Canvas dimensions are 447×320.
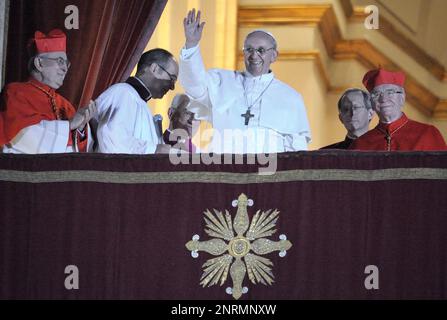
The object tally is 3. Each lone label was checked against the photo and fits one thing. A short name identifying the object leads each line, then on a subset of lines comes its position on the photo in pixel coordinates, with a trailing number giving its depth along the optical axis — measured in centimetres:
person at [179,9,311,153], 1692
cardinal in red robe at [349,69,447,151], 1708
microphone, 1748
